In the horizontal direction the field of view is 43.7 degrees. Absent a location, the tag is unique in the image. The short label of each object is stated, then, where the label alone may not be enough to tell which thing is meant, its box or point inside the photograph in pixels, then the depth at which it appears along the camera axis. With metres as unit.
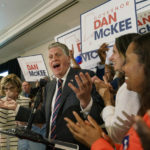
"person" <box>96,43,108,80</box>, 1.87
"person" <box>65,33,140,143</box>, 0.85
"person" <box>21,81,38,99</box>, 4.30
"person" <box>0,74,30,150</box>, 2.26
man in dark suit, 1.17
